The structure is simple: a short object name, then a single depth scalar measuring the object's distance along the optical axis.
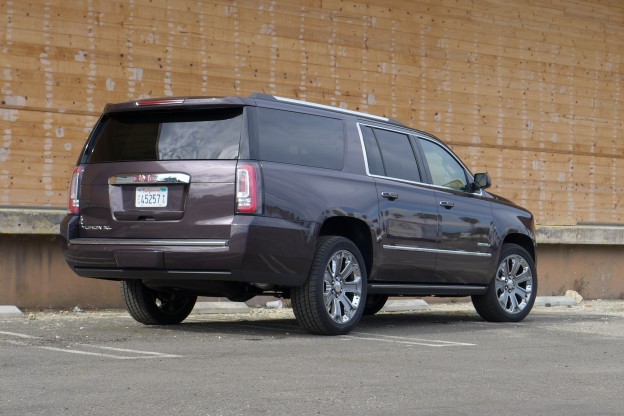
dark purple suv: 13.57
